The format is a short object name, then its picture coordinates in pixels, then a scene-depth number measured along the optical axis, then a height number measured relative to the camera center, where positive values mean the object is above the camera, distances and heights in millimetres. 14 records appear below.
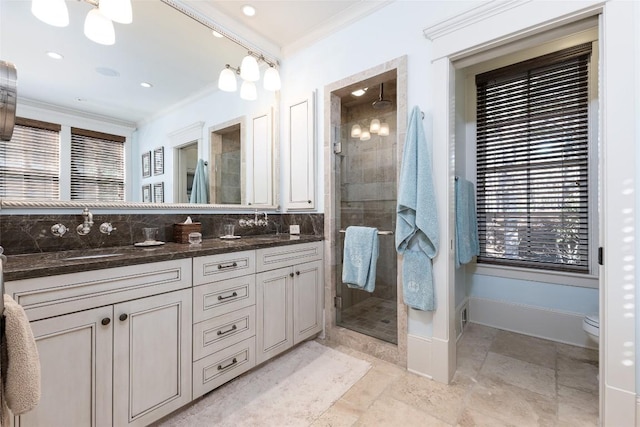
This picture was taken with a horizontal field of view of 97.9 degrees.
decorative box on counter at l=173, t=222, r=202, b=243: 1931 -133
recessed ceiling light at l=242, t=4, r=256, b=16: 2164 +1595
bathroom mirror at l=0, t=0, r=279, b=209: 1468 +923
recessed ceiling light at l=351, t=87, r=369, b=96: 2376 +1044
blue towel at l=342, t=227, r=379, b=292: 2199 -367
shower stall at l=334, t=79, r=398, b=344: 2328 +203
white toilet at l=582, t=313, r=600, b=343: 1836 -785
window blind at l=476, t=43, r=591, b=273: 2365 +452
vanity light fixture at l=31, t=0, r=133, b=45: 1460 +1077
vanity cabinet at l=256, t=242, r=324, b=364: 1925 -641
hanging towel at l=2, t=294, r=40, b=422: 662 -367
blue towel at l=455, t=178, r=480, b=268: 2303 -103
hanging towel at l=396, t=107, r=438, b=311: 1785 -36
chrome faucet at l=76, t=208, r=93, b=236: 1557 -65
